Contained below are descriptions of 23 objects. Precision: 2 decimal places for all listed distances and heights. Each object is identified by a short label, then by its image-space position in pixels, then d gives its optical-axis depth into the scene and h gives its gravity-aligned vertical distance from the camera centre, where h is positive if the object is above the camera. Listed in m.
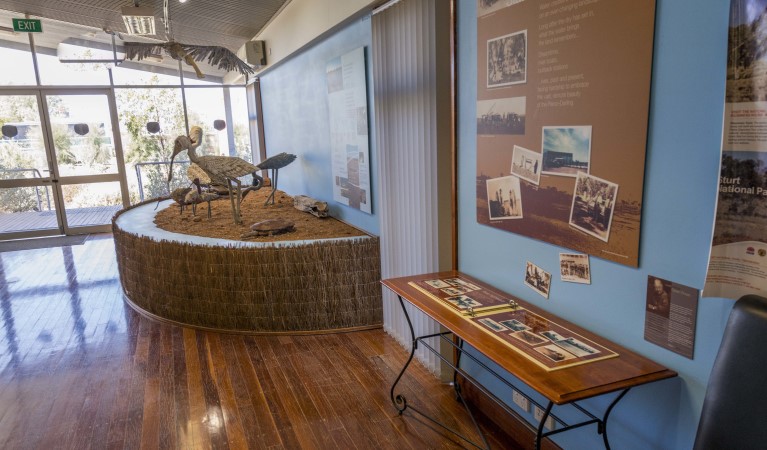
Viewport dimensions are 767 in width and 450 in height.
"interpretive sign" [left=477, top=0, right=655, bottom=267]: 1.62 +0.04
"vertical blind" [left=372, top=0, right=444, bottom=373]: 2.79 -0.08
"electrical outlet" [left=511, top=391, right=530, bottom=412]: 2.31 -1.30
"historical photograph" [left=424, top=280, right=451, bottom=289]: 2.46 -0.77
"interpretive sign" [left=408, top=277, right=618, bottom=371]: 1.65 -0.76
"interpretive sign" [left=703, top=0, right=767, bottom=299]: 1.24 -0.11
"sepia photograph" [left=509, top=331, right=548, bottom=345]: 1.77 -0.76
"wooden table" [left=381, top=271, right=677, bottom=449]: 1.45 -0.76
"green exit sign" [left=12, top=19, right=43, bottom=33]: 6.03 +1.51
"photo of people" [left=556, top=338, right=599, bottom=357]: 1.67 -0.77
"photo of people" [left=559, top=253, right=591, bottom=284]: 1.88 -0.55
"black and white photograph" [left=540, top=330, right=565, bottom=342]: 1.80 -0.77
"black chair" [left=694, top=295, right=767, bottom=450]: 1.20 -0.67
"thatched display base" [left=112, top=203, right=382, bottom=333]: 3.62 -1.08
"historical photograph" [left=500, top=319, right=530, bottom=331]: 1.90 -0.76
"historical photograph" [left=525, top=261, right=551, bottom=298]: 2.10 -0.65
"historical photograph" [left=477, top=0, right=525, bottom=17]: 2.14 +0.57
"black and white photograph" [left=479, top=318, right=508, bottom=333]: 1.89 -0.76
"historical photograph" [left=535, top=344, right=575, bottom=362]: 1.63 -0.76
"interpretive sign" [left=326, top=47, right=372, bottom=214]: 3.80 +0.07
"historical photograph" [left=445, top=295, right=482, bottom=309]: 2.16 -0.76
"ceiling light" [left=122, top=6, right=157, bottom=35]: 4.30 +1.12
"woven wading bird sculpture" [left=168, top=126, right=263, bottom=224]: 4.20 -0.21
